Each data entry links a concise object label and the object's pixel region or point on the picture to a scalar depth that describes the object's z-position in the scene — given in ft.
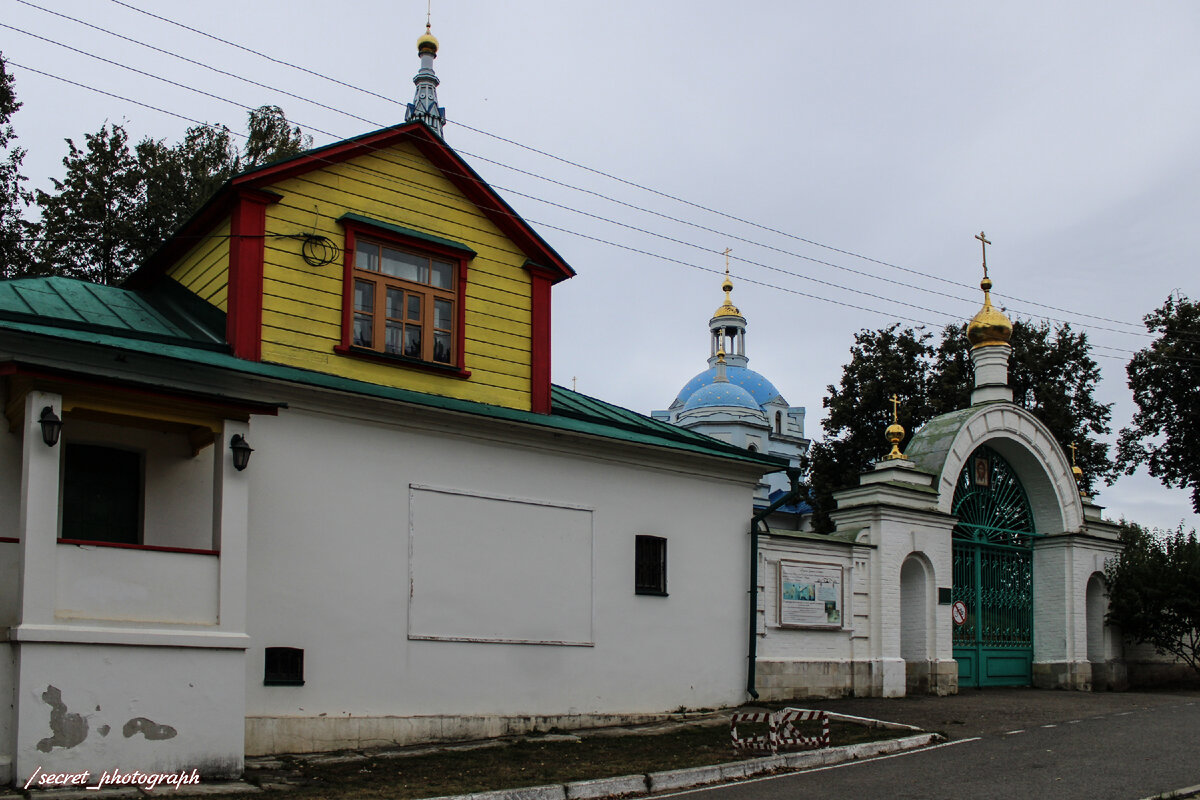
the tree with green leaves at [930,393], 117.70
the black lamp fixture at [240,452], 34.15
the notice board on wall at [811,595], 55.52
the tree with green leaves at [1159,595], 71.82
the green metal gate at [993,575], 66.90
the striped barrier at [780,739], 37.58
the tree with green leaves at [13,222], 70.74
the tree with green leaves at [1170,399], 107.65
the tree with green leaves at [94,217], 76.48
